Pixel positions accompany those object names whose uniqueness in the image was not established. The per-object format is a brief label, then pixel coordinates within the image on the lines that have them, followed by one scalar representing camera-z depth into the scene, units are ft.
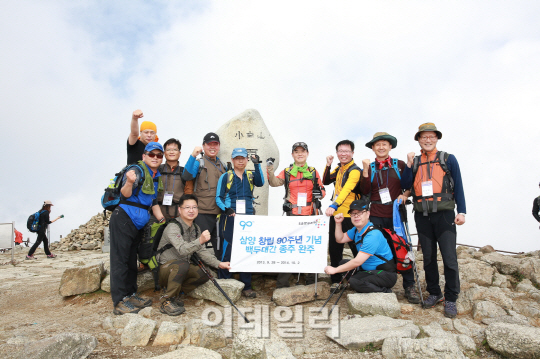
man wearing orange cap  18.97
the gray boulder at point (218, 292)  18.17
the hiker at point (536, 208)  34.56
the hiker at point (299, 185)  20.17
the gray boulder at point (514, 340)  12.63
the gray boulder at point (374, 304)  16.20
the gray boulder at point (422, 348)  12.01
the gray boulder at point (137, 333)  13.94
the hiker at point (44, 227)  45.80
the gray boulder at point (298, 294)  18.37
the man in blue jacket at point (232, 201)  19.63
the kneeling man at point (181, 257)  16.74
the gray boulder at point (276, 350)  11.67
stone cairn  58.70
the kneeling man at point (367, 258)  17.15
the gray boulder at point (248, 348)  12.24
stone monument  26.45
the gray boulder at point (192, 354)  11.74
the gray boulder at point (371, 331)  13.52
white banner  19.02
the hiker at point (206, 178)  19.47
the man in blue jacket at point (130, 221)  16.48
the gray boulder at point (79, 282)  20.49
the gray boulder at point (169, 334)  13.96
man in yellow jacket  18.97
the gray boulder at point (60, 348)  11.98
